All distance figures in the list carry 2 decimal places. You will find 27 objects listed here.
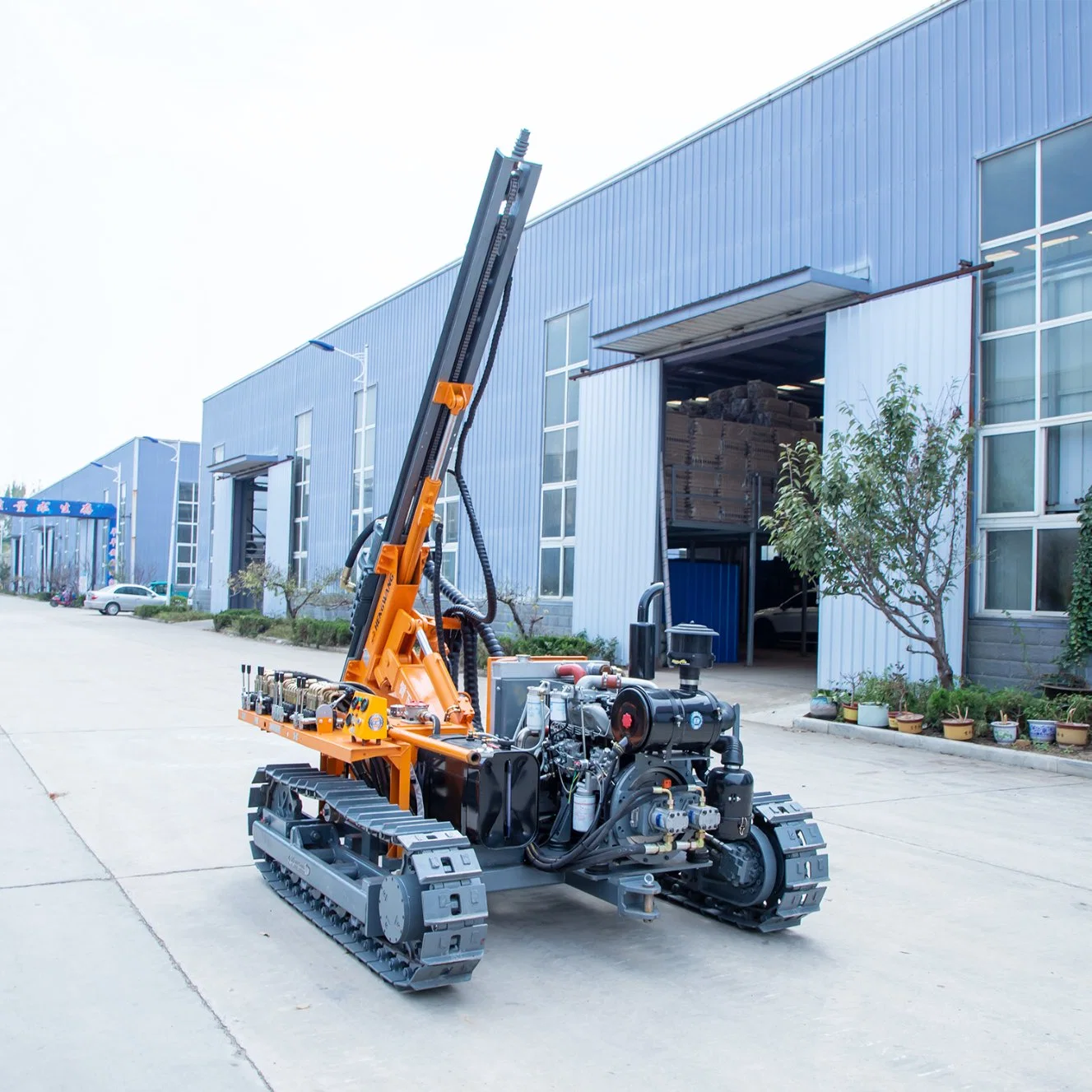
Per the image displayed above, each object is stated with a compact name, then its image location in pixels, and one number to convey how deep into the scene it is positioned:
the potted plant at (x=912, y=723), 12.96
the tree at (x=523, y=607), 22.41
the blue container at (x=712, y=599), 23.09
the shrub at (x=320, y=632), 28.80
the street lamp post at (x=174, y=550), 46.94
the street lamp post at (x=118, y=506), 64.69
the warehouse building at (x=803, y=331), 13.70
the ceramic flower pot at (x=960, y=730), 12.34
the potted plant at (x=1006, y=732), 11.95
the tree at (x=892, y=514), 13.37
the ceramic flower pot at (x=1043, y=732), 11.75
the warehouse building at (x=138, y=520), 66.31
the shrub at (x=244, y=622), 34.06
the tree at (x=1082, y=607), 12.52
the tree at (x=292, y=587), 32.53
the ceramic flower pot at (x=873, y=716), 13.55
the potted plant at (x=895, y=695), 13.30
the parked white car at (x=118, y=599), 49.19
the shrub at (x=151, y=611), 44.88
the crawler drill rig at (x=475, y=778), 4.82
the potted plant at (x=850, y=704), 13.97
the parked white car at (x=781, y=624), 28.97
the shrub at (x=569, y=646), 20.19
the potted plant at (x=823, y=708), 14.43
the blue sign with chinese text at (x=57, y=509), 67.88
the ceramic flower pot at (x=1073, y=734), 11.57
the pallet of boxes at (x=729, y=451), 20.58
